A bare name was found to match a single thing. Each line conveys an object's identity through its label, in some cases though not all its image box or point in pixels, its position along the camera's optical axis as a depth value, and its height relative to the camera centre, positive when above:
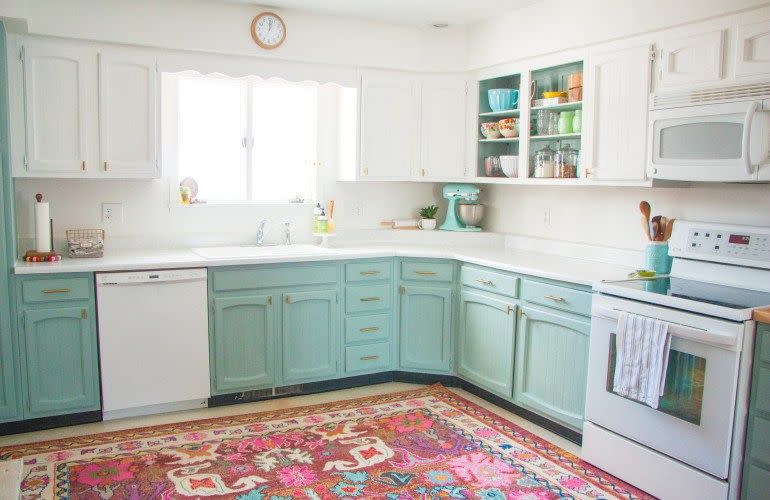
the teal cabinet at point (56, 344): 3.47 -0.89
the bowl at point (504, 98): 4.42 +0.58
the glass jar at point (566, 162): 3.91 +0.15
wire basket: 3.79 -0.40
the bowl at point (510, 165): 4.35 +0.14
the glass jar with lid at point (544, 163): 4.03 +0.14
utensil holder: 3.40 -0.35
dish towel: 2.80 -0.72
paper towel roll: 3.65 -0.28
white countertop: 3.49 -0.45
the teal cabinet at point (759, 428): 2.50 -0.89
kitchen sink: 4.02 -0.45
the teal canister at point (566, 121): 3.91 +0.39
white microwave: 2.81 +0.24
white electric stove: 2.59 -0.74
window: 4.40 +0.29
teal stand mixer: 4.81 -0.14
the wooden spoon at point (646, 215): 3.49 -0.14
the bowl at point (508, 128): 4.37 +0.38
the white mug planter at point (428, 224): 4.91 -0.29
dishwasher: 3.63 -0.91
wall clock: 4.16 +0.94
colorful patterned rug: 2.95 -1.35
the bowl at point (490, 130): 4.53 +0.38
